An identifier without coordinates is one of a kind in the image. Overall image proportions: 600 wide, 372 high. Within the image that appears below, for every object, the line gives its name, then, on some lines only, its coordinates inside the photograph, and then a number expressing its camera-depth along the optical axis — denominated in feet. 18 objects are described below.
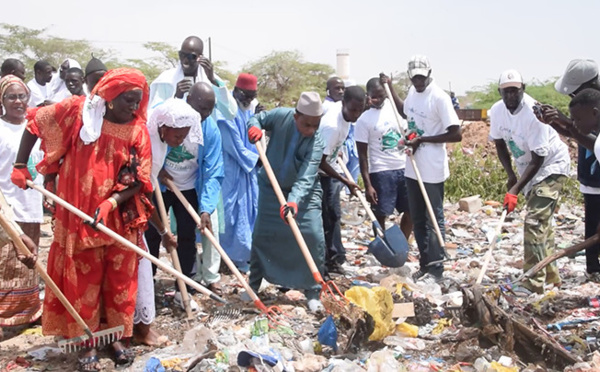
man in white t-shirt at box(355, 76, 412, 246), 23.95
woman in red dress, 13.53
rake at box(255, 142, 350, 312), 15.12
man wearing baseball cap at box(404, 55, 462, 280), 20.27
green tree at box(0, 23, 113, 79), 83.51
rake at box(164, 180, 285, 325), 15.74
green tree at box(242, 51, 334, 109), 92.38
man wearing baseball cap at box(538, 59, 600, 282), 17.25
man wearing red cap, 21.80
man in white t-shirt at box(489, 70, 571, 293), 18.49
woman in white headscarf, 15.01
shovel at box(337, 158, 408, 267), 19.69
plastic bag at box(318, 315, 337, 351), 14.36
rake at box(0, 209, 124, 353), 12.92
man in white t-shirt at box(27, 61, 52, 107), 30.25
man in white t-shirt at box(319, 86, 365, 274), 21.02
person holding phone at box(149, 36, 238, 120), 21.11
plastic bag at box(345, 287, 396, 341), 14.84
